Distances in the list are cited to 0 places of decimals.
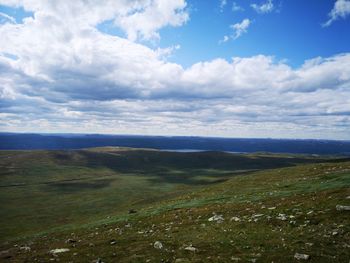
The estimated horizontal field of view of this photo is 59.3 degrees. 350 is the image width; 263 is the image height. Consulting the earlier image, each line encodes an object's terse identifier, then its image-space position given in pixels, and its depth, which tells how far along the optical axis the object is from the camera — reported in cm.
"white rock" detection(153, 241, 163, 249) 1972
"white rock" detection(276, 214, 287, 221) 2110
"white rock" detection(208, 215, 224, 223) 2497
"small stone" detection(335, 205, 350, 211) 1987
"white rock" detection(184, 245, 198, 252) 1820
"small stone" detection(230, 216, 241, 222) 2361
